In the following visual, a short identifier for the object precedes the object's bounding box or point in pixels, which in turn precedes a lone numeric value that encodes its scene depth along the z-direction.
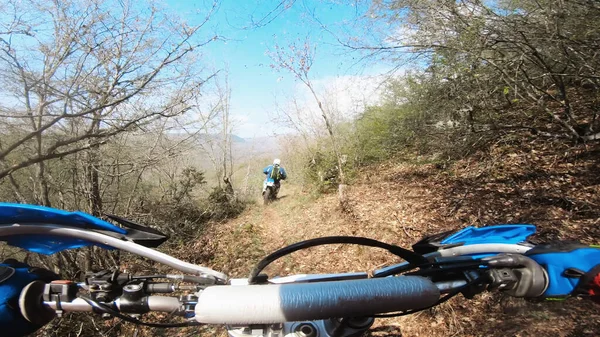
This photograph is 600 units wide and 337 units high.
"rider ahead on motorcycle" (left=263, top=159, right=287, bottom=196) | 11.70
